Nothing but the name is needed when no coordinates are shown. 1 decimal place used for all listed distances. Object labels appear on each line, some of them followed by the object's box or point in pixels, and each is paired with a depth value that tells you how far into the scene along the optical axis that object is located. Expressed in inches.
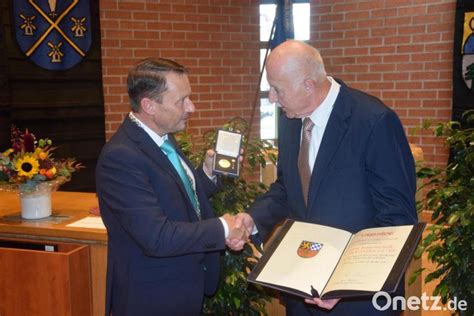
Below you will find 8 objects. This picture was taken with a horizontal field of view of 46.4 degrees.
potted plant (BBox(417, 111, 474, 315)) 84.8
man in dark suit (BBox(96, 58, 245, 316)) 71.5
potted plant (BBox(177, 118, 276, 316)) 102.0
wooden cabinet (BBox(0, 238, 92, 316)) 102.3
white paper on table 106.7
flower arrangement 105.7
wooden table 104.6
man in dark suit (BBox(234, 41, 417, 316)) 68.6
